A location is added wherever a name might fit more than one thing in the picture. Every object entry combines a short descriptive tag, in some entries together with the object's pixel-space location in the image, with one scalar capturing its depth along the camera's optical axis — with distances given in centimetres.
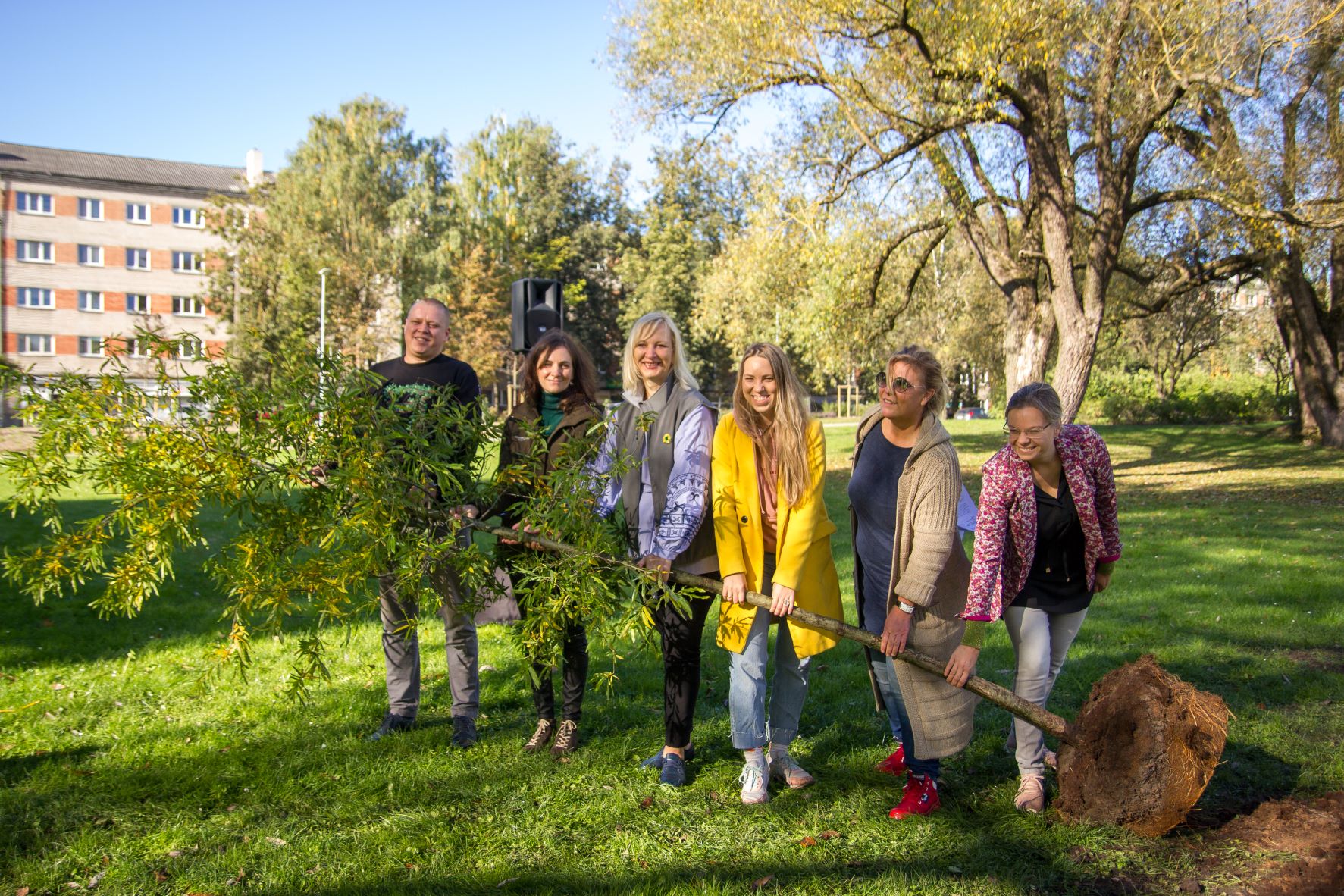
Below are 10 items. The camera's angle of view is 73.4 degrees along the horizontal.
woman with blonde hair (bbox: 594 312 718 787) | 434
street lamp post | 3925
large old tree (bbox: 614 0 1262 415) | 1427
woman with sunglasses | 400
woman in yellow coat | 417
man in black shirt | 509
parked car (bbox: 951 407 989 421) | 5784
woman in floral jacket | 404
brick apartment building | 5609
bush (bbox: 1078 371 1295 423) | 3828
